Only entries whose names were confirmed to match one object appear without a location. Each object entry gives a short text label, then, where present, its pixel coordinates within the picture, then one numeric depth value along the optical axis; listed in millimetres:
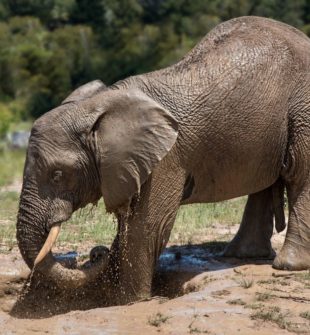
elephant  15305
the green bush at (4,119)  46437
